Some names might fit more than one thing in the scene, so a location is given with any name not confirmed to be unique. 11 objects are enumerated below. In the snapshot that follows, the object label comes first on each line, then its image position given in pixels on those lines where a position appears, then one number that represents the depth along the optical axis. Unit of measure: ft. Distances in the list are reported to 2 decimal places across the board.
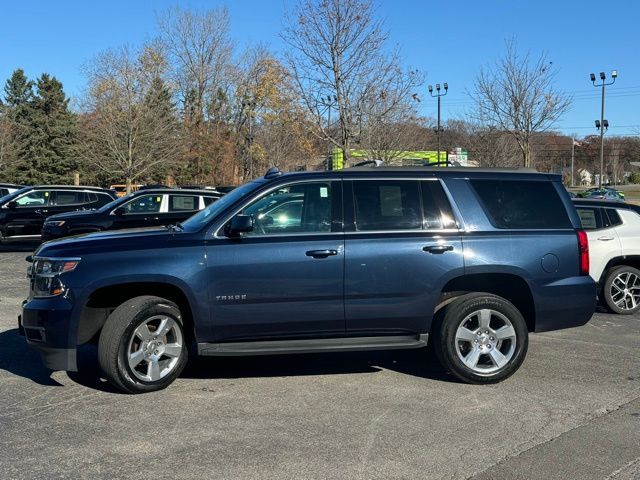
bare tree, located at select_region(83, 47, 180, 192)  106.11
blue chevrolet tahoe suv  17.21
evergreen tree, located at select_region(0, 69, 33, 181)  151.43
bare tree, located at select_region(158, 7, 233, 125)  164.76
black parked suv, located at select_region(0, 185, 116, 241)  51.37
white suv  29.55
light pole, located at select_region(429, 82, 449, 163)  129.80
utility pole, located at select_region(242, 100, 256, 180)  137.37
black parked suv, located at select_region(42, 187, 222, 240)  43.45
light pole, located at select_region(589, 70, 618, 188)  124.79
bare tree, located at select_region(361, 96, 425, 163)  62.34
